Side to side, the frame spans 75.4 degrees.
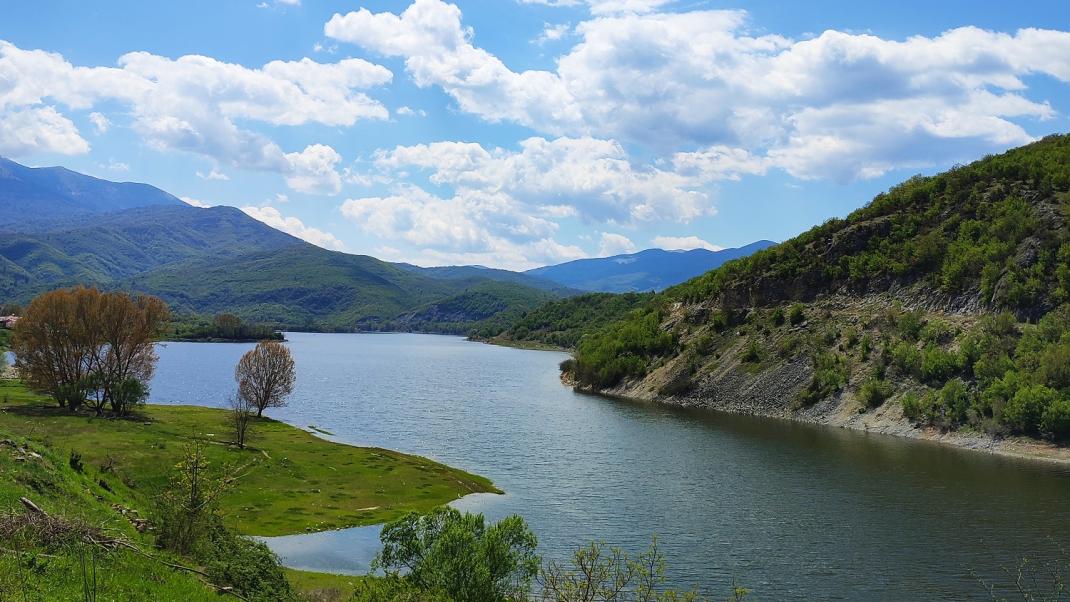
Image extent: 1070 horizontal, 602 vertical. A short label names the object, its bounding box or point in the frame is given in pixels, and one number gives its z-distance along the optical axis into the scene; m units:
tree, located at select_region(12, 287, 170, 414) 87.38
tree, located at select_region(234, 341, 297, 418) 104.19
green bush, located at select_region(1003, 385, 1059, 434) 83.62
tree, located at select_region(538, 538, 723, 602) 24.19
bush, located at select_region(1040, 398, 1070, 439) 81.31
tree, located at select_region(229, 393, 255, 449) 75.00
